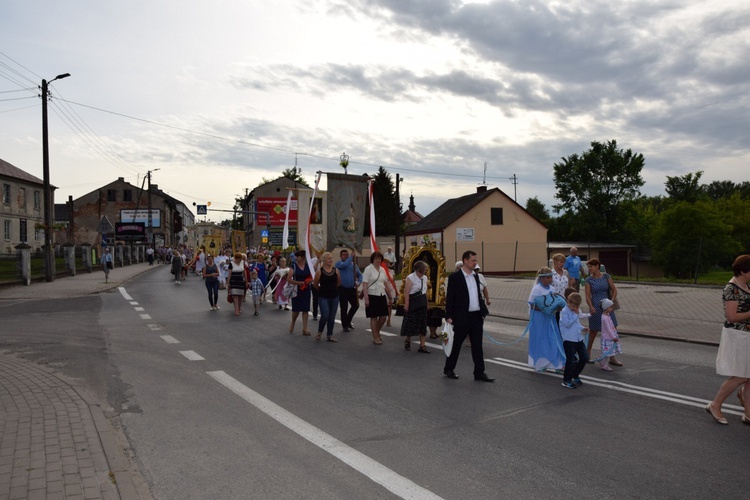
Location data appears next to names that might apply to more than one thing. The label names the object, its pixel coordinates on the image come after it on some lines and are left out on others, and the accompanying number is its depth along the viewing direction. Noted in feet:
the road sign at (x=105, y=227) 103.40
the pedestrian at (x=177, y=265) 103.71
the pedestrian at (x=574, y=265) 53.83
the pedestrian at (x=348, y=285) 43.62
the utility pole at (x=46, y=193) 96.94
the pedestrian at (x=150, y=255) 192.54
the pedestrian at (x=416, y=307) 36.11
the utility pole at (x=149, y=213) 200.07
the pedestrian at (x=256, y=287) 60.26
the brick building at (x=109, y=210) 298.35
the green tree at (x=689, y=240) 113.09
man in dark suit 27.94
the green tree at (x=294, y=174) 391.77
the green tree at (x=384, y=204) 274.57
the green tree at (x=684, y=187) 234.17
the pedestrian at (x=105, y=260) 99.30
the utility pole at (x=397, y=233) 130.77
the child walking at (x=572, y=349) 26.45
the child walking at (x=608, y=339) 30.32
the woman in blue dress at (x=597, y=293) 31.53
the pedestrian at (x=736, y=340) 20.27
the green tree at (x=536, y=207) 403.95
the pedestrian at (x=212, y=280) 60.13
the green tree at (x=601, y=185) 197.36
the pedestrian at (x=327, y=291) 39.81
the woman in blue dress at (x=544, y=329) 29.25
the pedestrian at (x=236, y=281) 56.18
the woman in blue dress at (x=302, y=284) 42.22
